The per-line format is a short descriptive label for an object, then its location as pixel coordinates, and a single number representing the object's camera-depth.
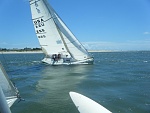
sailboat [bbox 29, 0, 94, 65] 39.84
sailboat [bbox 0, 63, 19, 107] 8.37
